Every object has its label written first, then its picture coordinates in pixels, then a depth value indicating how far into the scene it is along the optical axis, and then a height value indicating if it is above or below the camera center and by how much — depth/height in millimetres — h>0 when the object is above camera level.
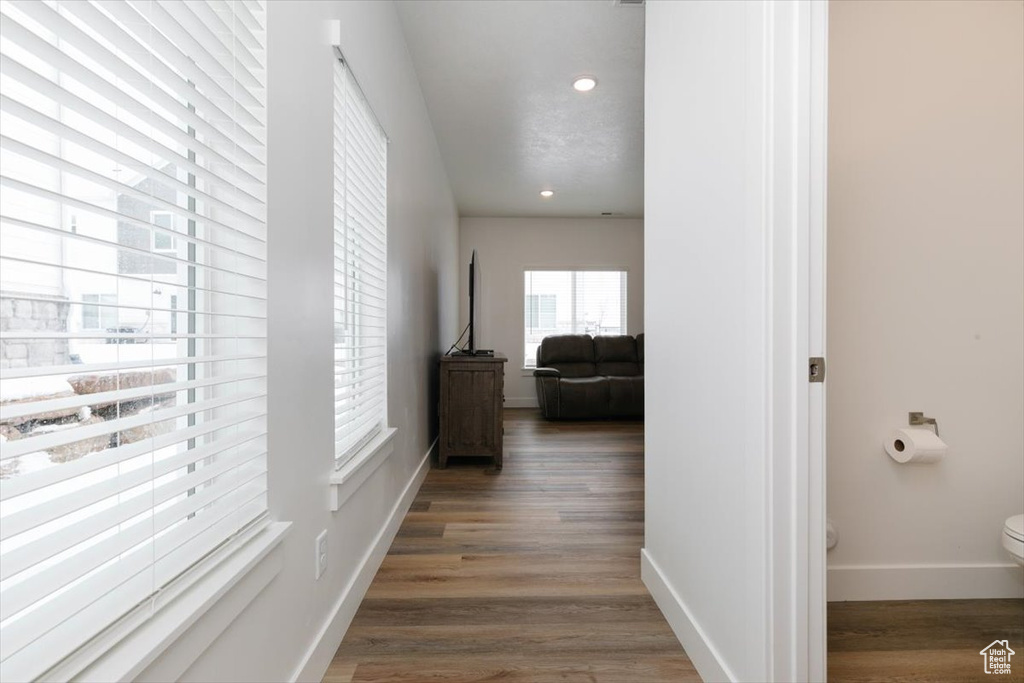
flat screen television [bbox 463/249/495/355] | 3867 +324
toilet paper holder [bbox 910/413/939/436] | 1757 -296
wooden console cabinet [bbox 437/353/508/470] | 3682 -525
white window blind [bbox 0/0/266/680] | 570 +45
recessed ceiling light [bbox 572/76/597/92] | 3041 +1604
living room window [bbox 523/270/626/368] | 6938 +482
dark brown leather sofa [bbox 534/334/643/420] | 5699 -484
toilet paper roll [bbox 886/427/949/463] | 1649 -371
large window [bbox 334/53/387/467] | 1673 +268
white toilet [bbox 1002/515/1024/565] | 1578 -655
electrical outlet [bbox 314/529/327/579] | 1410 -631
